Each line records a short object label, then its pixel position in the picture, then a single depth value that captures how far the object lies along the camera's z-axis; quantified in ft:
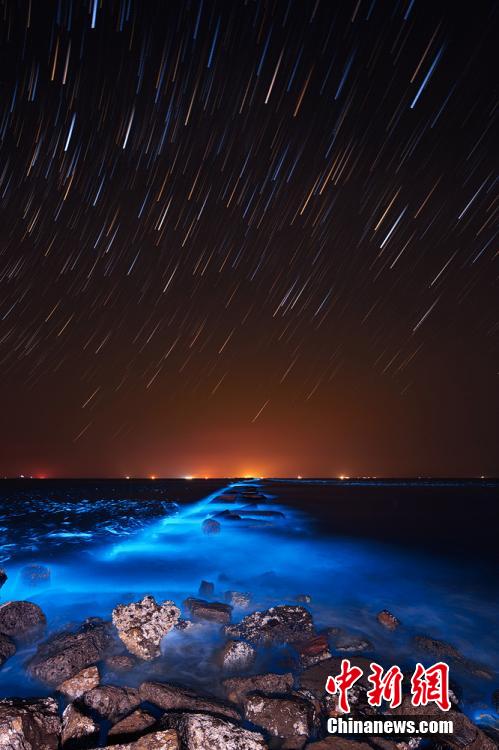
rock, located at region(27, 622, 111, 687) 14.39
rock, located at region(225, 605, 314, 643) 18.04
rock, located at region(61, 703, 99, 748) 10.48
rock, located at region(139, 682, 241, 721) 12.12
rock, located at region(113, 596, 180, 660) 16.61
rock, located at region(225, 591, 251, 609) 23.65
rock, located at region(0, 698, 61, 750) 9.93
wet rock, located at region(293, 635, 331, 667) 16.22
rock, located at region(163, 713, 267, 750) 10.02
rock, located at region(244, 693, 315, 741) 11.56
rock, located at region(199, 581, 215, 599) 26.32
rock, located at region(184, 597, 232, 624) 20.30
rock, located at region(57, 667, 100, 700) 12.96
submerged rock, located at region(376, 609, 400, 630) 21.57
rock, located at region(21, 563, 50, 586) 29.32
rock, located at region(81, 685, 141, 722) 11.85
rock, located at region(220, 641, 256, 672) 15.62
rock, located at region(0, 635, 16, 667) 15.88
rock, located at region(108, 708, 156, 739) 10.61
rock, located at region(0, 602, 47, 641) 17.94
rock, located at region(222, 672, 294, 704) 13.39
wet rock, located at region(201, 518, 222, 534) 56.90
